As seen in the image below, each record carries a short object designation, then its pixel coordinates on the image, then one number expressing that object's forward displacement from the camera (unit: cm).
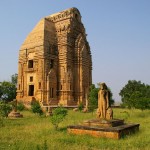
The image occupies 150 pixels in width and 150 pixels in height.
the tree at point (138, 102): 2227
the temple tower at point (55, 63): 3353
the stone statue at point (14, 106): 2212
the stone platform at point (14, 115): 2085
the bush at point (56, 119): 1291
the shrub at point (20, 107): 2853
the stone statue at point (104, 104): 1187
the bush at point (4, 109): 1845
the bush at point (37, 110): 2186
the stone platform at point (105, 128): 1026
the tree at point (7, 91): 4350
